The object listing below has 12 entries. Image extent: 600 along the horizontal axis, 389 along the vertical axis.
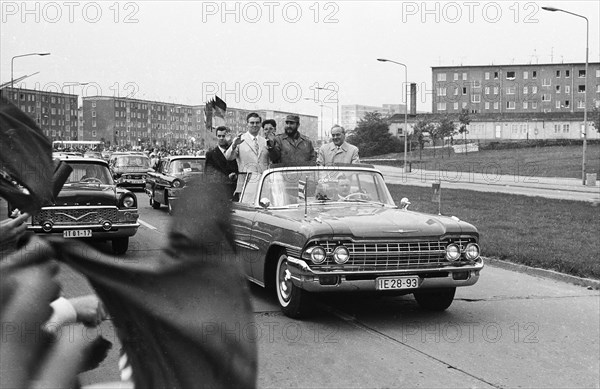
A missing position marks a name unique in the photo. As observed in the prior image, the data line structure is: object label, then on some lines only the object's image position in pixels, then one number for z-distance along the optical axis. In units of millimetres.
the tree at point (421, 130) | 83038
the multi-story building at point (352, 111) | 133850
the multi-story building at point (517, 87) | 115375
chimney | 116425
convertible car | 6910
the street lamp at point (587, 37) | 36281
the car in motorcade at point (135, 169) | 25753
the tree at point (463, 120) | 84312
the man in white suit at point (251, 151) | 9852
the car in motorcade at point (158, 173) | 17531
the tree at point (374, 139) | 96875
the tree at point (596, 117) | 74131
